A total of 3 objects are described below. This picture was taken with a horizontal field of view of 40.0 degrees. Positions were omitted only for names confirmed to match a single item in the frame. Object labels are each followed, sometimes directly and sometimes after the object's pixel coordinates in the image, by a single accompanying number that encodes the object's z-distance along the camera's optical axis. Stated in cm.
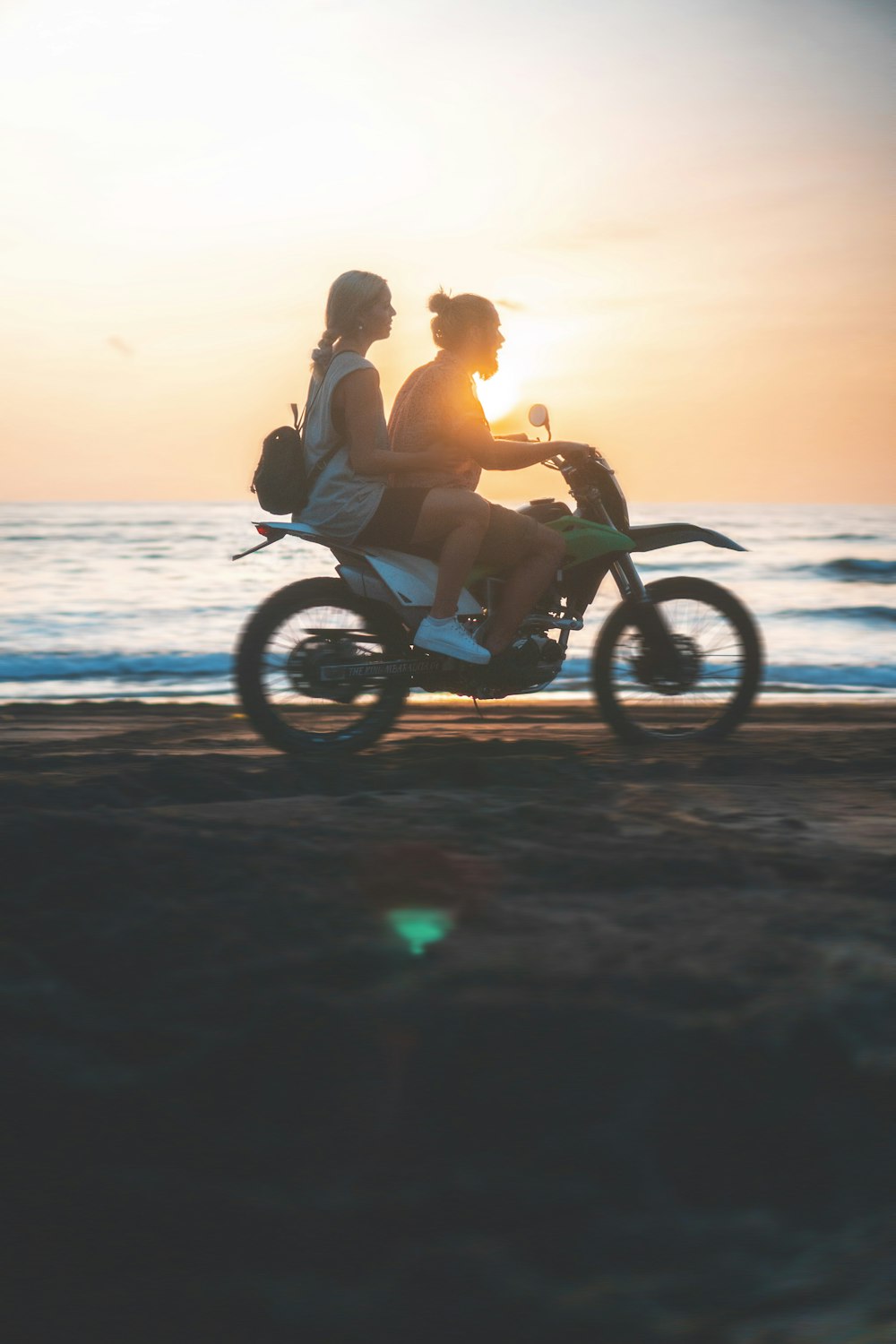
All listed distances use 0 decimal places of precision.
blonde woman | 447
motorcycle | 467
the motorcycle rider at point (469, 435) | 464
